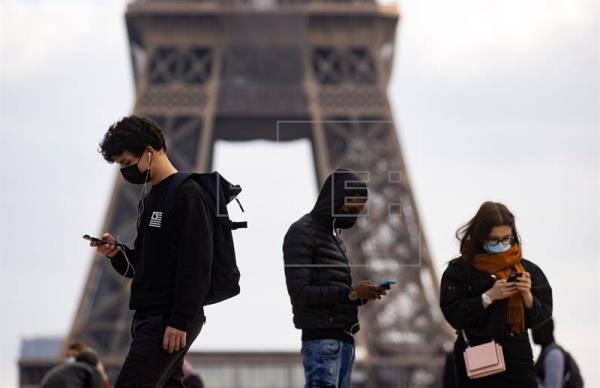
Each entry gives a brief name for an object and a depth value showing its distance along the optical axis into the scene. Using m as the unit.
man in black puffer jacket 8.72
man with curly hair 7.20
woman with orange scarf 7.85
